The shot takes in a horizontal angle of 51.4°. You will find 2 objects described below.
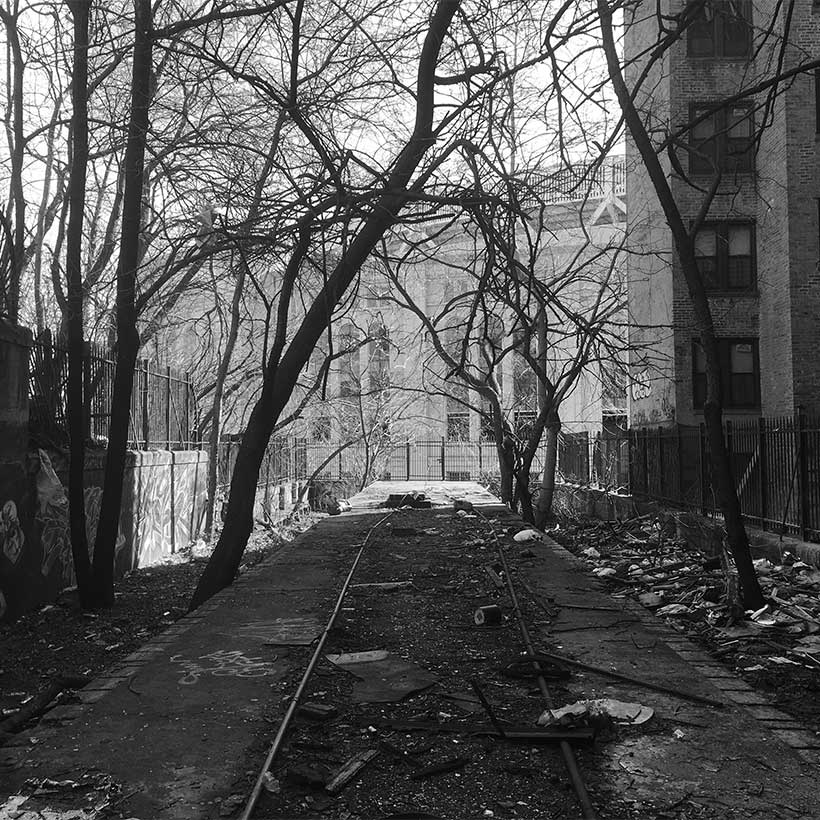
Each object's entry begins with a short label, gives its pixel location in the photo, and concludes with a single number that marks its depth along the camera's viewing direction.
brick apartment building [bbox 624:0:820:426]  22.05
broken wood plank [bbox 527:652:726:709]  5.97
